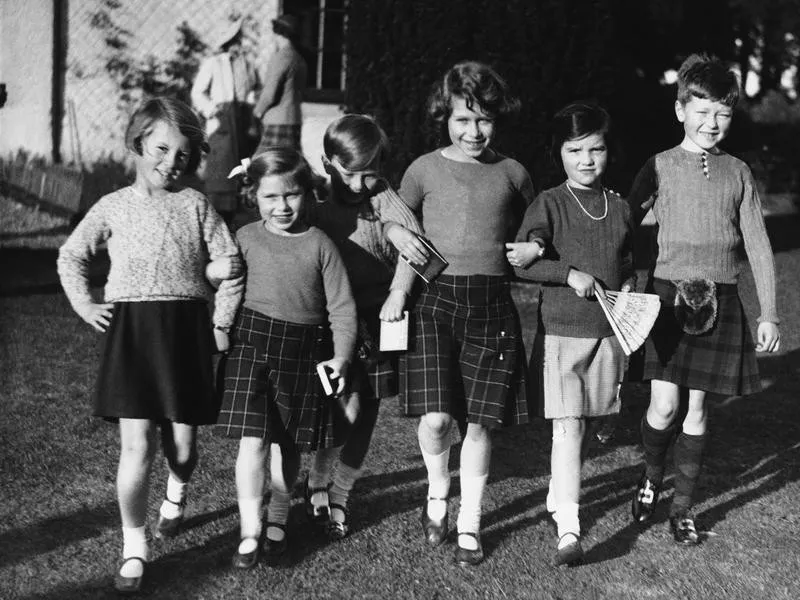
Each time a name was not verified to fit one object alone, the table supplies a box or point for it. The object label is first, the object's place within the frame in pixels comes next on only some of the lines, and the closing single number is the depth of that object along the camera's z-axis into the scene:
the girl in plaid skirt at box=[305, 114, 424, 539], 3.59
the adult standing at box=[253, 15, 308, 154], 8.66
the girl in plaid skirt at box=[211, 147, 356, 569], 3.41
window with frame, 10.99
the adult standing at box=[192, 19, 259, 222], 9.35
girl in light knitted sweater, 3.27
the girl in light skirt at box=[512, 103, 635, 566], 3.61
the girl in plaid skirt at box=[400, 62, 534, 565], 3.59
